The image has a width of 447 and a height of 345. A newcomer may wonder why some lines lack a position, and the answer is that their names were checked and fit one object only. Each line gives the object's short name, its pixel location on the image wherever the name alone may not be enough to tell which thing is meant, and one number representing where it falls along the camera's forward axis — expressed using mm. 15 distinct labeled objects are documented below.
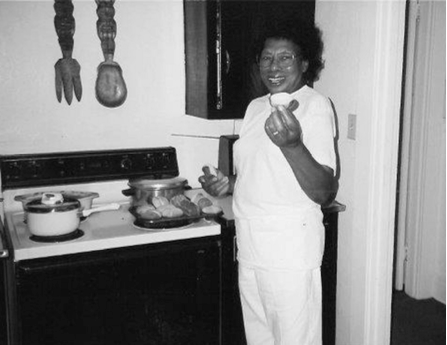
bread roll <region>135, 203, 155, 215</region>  1750
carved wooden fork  1966
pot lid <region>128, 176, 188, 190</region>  1884
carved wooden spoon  2031
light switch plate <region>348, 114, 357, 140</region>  1946
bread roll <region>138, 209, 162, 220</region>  1699
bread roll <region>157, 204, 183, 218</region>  1720
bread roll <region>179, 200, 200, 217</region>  1766
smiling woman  1438
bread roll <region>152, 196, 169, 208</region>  1791
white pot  1535
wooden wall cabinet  1948
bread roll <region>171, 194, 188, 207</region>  1831
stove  1554
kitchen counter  1757
